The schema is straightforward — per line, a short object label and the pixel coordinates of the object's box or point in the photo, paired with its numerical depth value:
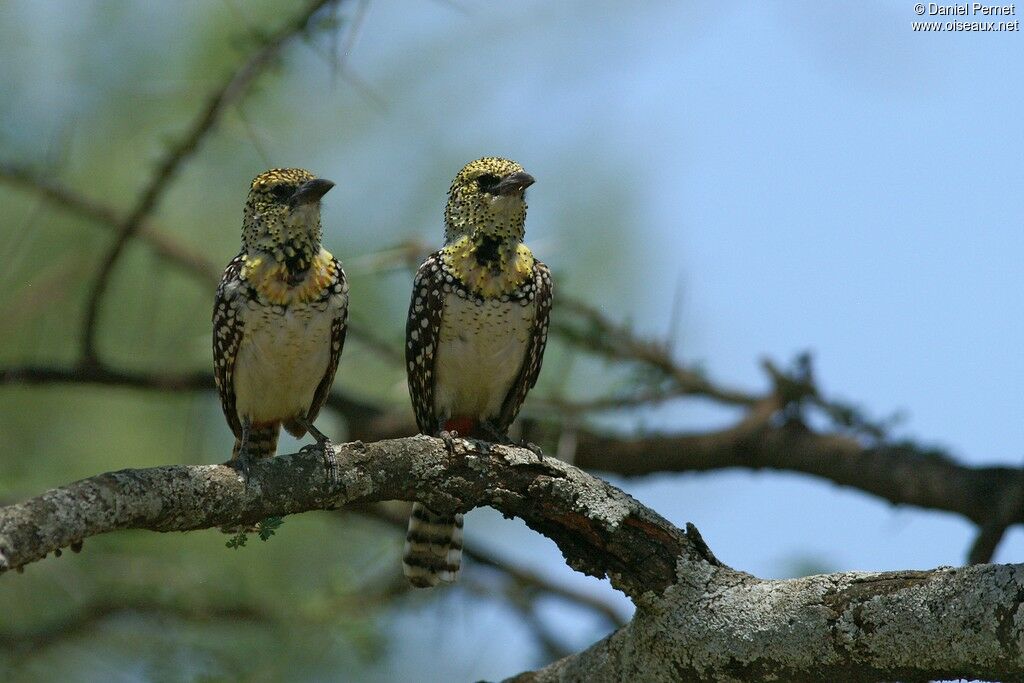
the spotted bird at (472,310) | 9.70
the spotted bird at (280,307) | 9.16
